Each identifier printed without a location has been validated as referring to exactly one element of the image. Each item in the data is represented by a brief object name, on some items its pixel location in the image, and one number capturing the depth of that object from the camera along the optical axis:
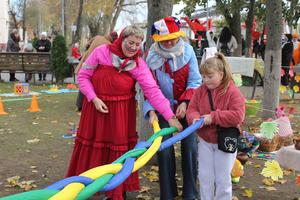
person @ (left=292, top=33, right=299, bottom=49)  20.17
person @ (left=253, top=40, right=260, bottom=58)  25.70
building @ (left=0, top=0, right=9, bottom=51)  42.91
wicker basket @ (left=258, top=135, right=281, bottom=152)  6.40
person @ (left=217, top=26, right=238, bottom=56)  17.64
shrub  15.52
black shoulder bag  3.60
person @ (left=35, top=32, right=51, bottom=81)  17.77
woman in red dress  3.95
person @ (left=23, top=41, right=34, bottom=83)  20.87
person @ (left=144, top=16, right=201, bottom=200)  4.08
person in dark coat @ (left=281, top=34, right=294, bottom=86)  14.68
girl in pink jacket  3.56
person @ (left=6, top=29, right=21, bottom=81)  18.77
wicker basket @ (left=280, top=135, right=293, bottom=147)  6.56
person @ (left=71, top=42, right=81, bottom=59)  20.36
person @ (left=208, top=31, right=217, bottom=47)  18.75
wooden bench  15.85
